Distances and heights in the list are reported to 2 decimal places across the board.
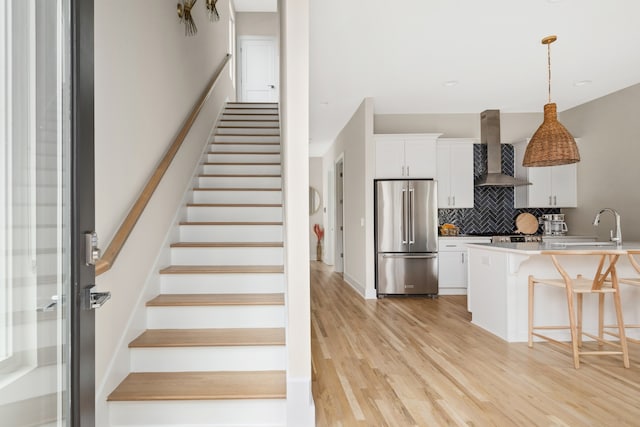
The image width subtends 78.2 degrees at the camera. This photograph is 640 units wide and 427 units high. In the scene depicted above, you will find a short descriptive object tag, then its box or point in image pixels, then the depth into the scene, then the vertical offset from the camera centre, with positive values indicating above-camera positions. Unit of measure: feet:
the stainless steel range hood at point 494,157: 19.30 +2.79
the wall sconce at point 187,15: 11.31 +5.97
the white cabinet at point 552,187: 19.57 +1.29
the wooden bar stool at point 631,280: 10.03 -1.91
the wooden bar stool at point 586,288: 9.86 -1.99
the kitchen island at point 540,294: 11.87 -2.51
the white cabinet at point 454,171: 19.86 +2.14
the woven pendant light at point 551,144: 11.44 +2.05
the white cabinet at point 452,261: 19.06 -2.31
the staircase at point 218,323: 6.46 -2.24
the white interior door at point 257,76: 26.14 +9.25
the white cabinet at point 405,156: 19.01 +2.80
